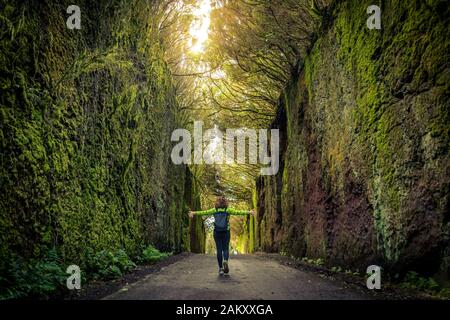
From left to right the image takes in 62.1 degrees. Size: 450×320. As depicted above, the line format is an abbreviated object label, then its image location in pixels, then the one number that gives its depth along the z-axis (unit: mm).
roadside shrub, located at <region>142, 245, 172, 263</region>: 9577
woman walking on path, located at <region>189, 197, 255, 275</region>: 7406
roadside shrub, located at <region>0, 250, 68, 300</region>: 3865
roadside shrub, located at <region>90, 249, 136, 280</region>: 6234
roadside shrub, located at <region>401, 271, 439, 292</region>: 4575
